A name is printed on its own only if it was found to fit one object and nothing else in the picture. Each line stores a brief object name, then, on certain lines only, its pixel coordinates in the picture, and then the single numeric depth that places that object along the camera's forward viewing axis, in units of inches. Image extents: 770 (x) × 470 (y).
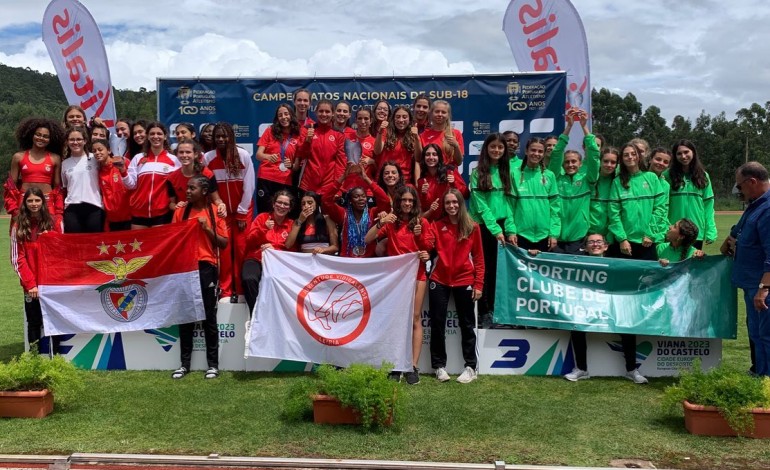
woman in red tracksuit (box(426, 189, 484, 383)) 253.3
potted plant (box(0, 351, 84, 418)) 209.0
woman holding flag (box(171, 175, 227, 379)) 266.1
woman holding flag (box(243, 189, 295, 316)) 267.1
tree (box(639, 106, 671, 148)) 2411.4
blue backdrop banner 389.4
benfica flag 271.3
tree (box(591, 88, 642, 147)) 2426.2
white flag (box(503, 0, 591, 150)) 411.5
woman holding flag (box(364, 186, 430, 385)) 253.6
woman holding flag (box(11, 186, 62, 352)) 264.7
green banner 257.6
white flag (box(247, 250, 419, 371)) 254.4
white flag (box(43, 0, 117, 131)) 449.1
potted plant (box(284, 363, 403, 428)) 191.8
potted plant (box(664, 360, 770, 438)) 187.2
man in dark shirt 220.4
